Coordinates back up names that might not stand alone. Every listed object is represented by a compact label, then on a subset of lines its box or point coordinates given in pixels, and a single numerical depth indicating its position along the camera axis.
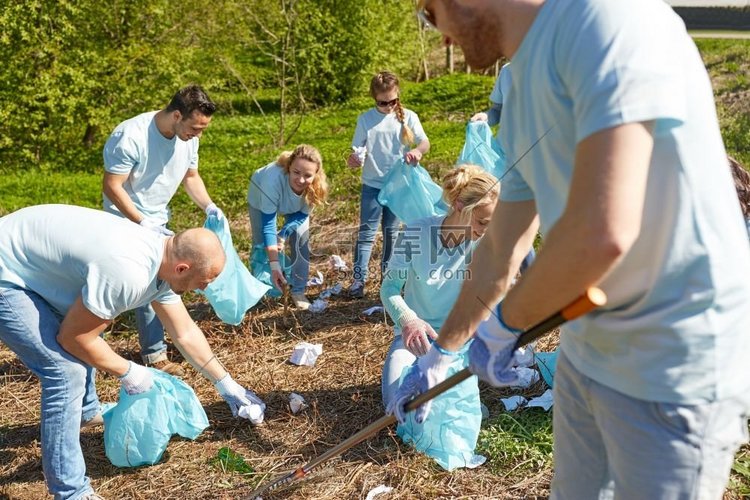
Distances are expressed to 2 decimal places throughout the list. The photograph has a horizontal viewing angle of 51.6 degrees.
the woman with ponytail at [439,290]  3.21
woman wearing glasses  5.27
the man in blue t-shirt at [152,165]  4.18
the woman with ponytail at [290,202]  4.97
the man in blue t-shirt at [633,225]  1.22
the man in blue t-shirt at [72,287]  2.76
